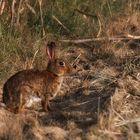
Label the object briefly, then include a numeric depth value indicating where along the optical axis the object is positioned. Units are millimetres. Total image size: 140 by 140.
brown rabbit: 12617
